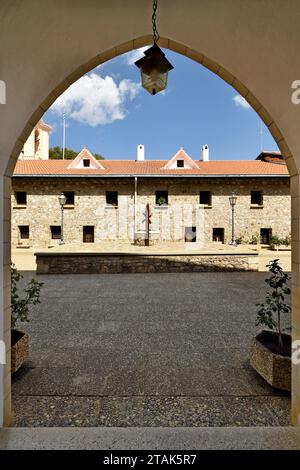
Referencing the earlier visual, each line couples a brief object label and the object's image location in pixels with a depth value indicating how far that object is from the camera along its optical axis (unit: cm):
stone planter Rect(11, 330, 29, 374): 271
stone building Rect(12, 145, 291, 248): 1702
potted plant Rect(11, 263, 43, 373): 273
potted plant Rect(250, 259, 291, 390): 249
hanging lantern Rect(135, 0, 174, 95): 203
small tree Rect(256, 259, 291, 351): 269
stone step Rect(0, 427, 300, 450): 177
